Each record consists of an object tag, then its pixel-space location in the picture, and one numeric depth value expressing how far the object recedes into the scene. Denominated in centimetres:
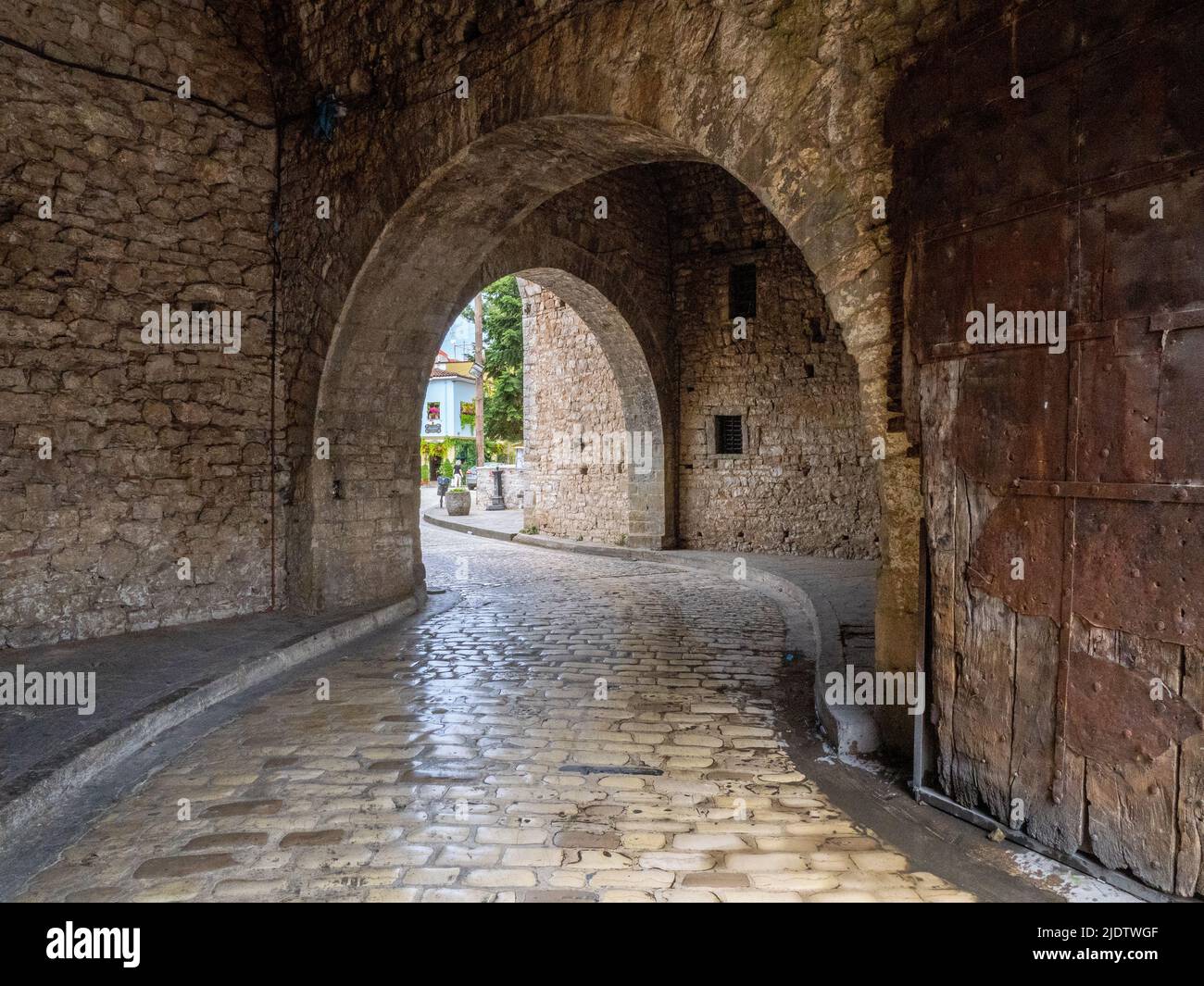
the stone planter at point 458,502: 1892
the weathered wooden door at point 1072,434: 247
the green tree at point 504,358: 2788
